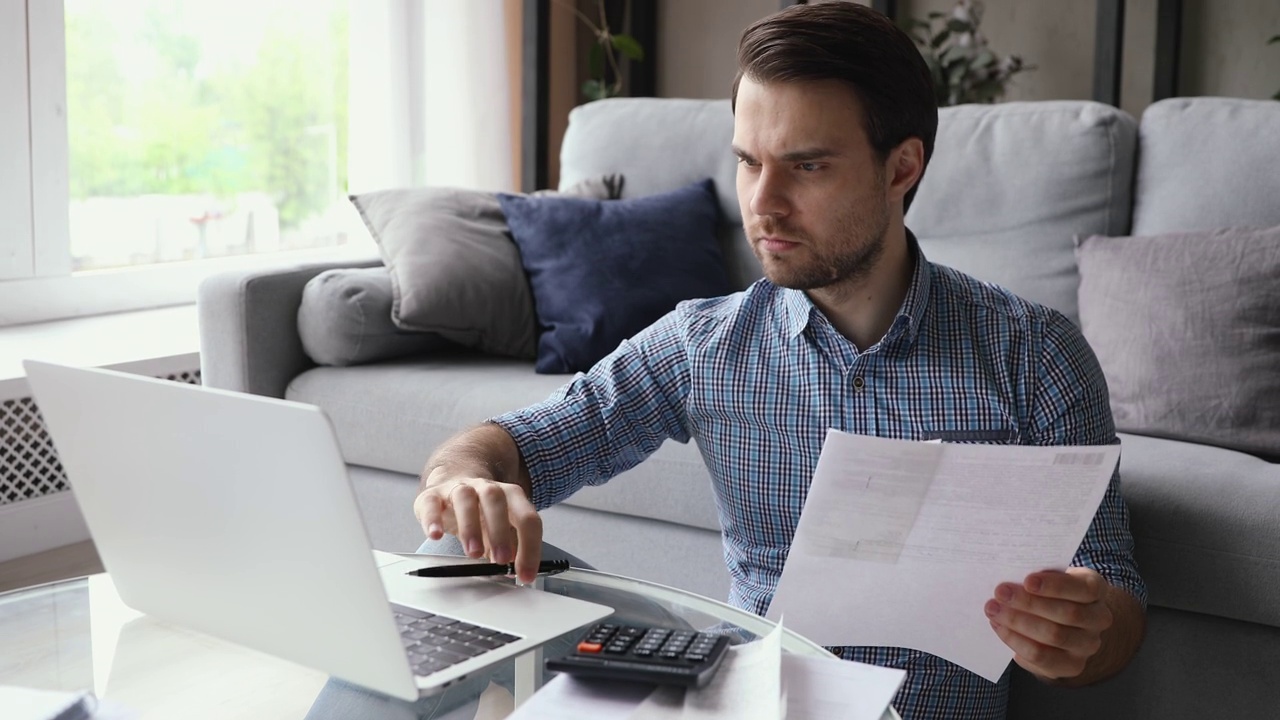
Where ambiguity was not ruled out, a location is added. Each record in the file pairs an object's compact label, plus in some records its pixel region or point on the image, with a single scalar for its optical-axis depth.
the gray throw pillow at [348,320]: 2.20
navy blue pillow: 2.20
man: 1.22
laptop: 0.71
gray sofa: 1.51
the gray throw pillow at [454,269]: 2.23
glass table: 0.85
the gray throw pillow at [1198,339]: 1.72
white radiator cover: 2.50
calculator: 0.77
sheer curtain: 3.61
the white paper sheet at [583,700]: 0.74
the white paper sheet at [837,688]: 0.76
